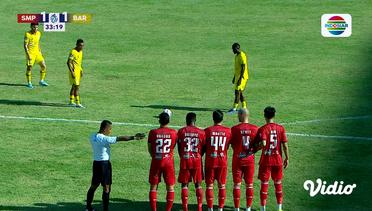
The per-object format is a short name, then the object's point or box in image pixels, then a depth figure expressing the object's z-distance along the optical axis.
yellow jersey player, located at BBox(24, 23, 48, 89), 31.72
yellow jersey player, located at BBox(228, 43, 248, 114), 27.31
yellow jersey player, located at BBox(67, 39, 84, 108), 27.94
